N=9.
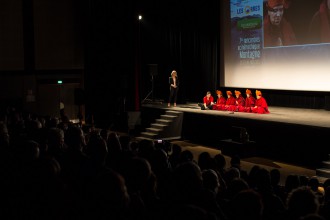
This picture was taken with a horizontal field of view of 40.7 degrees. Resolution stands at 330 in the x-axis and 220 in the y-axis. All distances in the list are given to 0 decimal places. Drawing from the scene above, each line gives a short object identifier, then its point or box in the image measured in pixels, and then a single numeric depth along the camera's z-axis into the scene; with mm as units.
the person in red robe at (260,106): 13852
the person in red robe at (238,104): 14592
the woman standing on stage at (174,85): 16625
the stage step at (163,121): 15433
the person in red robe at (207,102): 15531
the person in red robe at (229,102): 15070
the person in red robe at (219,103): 15339
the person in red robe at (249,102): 14320
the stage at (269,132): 11055
